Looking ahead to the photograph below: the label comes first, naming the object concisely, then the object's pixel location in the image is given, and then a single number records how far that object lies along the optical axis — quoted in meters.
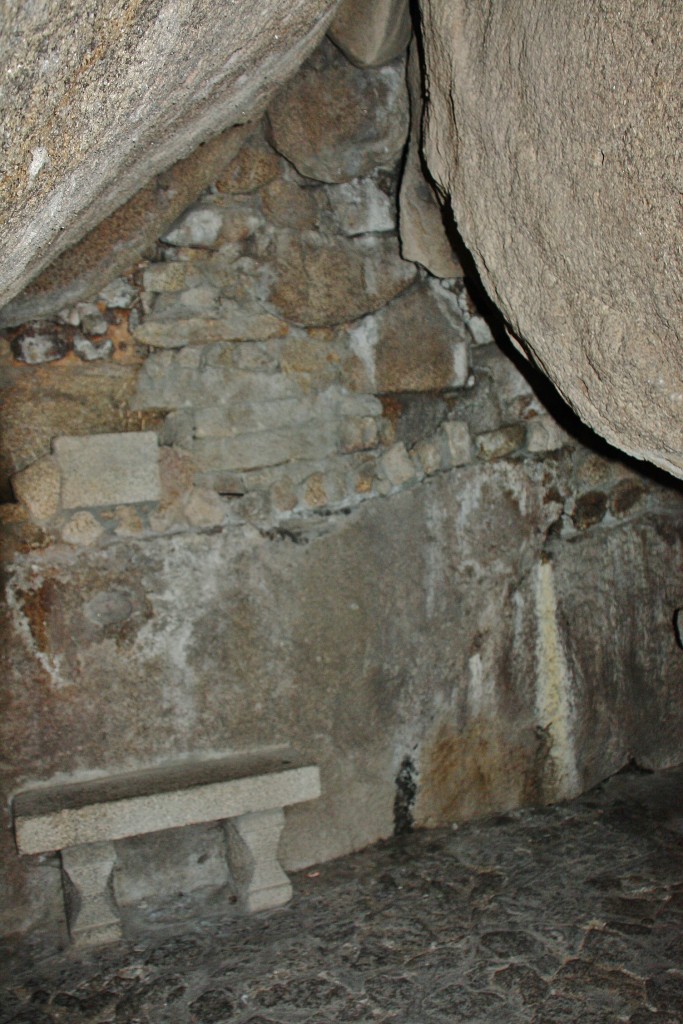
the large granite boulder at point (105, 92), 1.33
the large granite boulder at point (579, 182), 1.87
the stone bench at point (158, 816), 2.71
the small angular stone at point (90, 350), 2.81
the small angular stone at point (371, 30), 2.77
